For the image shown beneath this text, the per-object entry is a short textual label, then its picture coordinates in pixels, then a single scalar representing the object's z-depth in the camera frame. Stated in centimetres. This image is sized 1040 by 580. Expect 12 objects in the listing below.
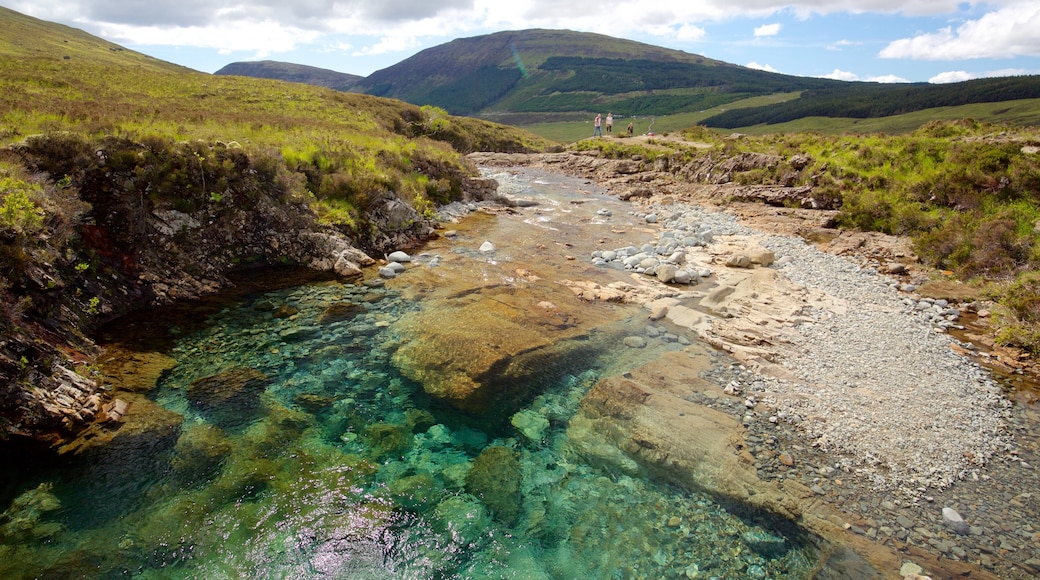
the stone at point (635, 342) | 1195
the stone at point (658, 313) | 1363
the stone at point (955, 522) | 658
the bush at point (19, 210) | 910
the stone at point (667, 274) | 1663
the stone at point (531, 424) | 859
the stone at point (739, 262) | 1834
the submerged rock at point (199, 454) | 716
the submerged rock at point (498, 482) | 698
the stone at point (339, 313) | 1257
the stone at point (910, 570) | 596
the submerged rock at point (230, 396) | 851
